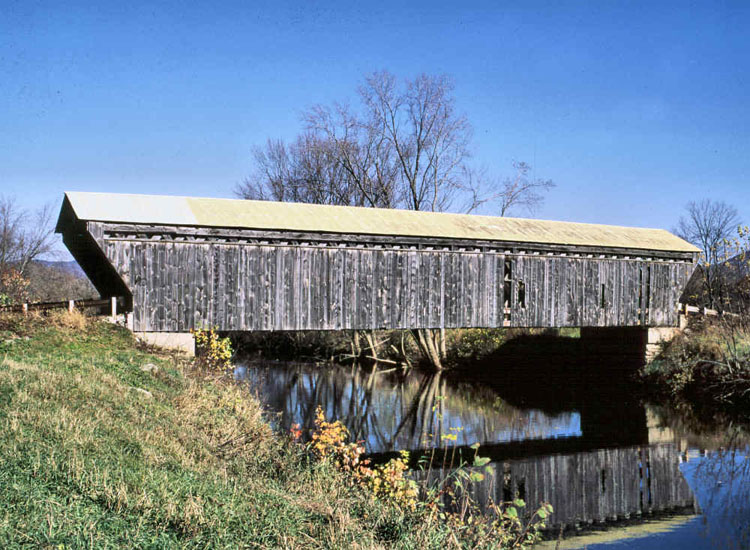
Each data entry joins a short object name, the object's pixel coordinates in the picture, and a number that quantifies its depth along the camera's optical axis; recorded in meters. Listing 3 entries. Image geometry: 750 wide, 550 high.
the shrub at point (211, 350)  12.58
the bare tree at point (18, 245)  34.16
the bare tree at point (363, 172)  27.59
